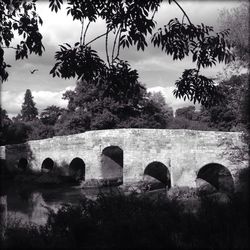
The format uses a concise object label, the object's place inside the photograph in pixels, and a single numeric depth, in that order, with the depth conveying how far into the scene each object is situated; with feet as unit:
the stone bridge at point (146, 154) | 48.65
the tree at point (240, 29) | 39.86
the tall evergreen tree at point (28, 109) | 152.66
